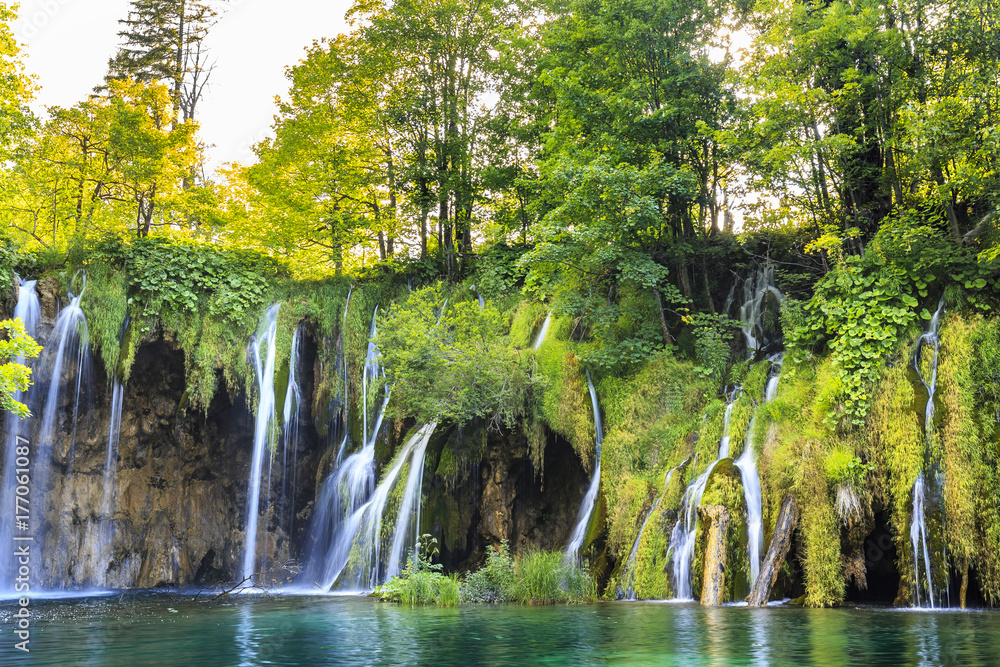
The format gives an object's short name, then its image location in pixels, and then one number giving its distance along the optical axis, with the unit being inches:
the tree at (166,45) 1223.5
